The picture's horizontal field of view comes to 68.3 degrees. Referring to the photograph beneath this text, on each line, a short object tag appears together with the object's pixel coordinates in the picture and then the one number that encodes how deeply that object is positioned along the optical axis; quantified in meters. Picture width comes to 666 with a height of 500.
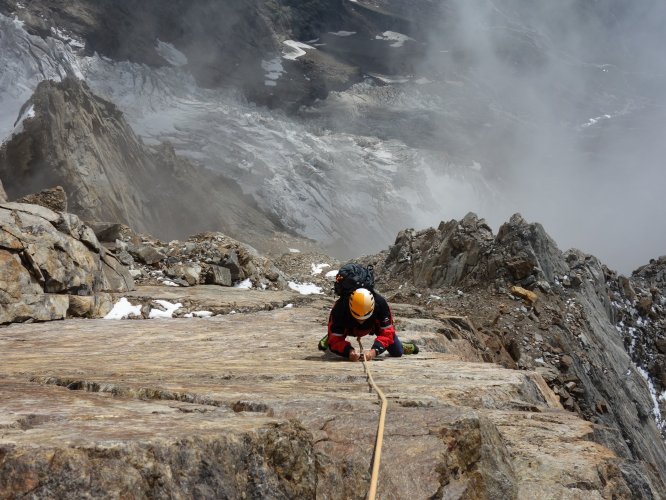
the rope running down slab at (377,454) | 2.76
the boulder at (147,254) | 17.17
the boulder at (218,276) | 17.31
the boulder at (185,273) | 16.62
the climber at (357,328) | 6.87
